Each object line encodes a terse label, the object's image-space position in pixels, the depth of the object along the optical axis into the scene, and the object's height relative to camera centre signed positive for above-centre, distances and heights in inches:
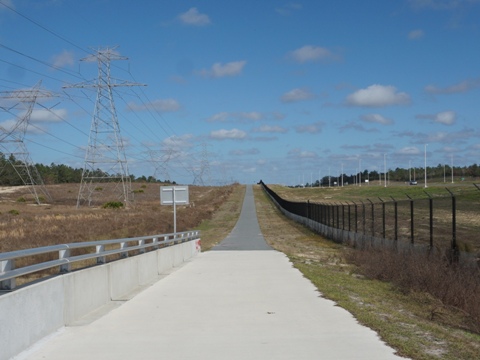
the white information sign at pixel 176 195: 1589.6 -11.5
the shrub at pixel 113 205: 3432.6 -72.8
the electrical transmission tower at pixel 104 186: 2659.9 +37.6
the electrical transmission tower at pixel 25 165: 2645.2 +127.9
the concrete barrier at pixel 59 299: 321.7 -70.4
